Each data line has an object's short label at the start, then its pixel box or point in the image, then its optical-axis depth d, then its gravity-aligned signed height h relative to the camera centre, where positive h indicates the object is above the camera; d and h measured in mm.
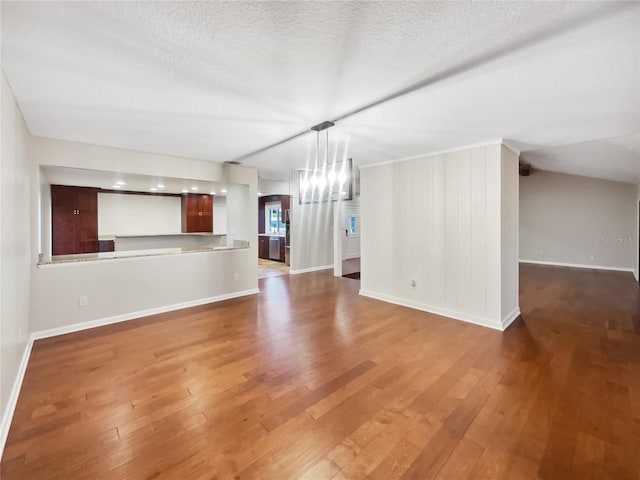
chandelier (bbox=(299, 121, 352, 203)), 3035 +636
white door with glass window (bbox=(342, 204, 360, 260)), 9195 +87
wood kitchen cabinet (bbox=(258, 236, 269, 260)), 9836 -417
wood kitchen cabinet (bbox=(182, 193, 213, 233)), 7188 +603
